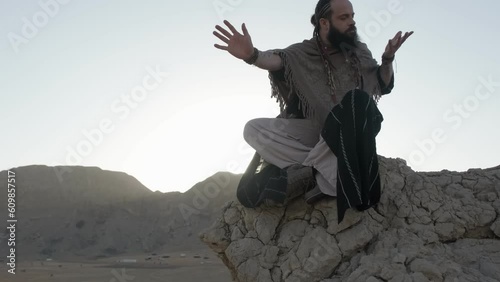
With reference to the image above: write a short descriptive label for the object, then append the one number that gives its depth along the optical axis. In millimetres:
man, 2998
